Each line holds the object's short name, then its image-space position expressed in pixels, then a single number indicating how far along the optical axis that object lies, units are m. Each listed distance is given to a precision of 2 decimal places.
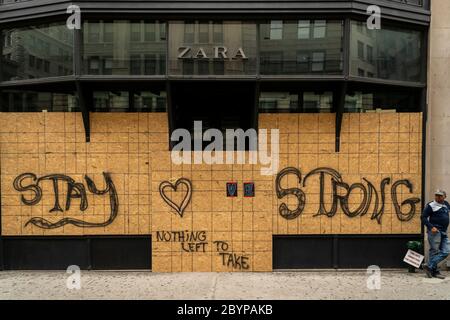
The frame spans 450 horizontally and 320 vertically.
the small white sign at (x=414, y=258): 7.73
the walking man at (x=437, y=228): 7.55
